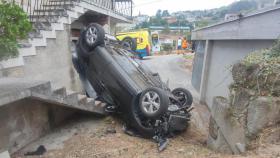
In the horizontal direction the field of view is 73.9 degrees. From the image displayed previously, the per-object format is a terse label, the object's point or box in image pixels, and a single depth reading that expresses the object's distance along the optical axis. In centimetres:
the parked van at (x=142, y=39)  1509
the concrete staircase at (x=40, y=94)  268
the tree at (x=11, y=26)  229
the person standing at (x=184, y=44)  2427
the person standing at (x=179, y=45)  2735
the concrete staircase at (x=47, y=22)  409
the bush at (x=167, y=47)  2860
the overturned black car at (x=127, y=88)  389
